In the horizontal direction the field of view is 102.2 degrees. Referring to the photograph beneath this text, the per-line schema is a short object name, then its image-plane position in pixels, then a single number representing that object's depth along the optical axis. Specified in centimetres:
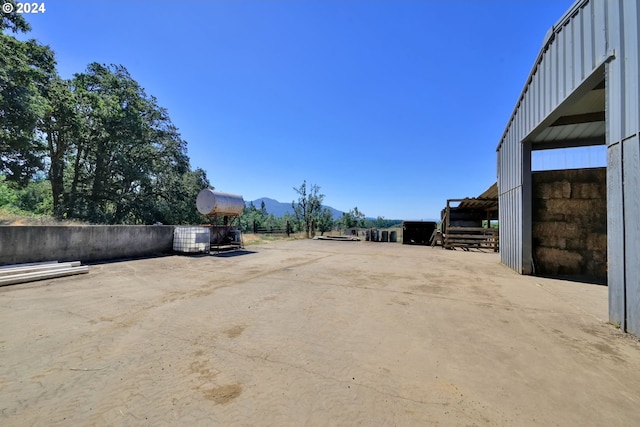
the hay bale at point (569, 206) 731
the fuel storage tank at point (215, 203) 1244
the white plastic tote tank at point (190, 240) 1114
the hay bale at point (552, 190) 751
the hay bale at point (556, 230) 741
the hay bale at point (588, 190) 717
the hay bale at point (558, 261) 743
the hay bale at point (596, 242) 708
